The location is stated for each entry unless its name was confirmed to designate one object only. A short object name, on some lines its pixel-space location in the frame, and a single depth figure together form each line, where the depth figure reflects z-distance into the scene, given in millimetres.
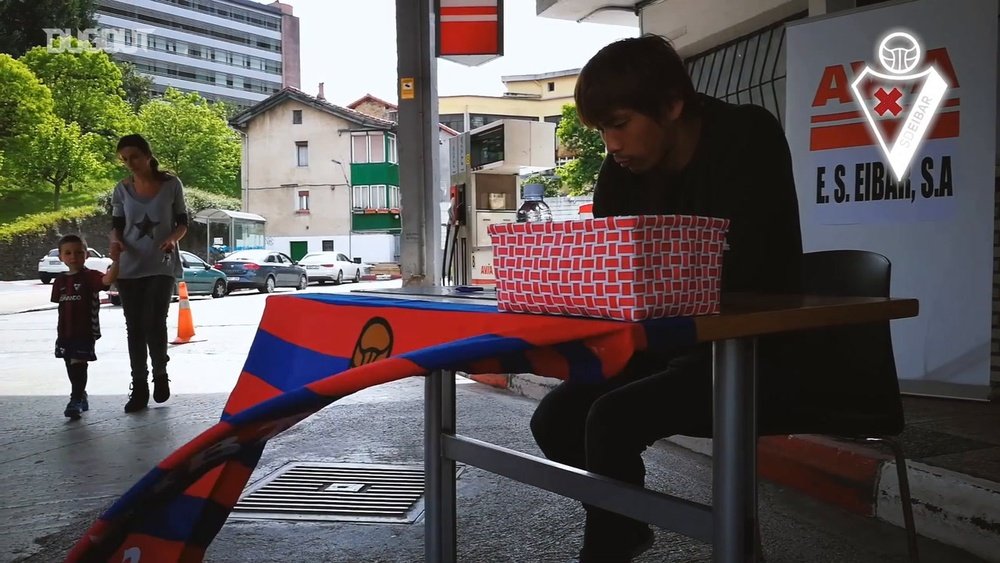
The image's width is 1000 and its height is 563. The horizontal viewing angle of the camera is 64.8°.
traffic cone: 9878
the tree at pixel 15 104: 34750
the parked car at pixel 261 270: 23198
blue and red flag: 1113
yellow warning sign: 7371
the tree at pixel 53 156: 35062
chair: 1717
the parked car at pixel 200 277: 20538
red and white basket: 1101
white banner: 4449
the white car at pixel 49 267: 27859
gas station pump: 10133
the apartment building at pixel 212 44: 85000
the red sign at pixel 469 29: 7355
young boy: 5004
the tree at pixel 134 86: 57344
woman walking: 5156
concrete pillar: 7414
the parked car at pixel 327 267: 29645
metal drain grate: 3021
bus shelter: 36625
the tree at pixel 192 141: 50191
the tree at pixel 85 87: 38688
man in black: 1632
